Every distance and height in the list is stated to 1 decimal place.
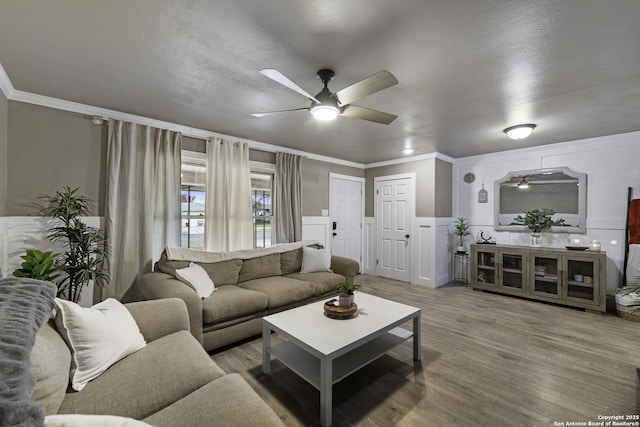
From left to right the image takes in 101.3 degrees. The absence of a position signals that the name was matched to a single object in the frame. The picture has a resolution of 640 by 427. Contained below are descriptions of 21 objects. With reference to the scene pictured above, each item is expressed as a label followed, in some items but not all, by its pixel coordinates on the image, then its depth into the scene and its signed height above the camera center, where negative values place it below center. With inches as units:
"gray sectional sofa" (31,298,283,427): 40.5 -31.8
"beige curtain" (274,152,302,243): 165.9 +10.8
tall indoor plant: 95.8 -11.1
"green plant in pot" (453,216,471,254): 191.5 -11.2
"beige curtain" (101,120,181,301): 110.9 +6.3
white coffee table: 66.4 -34.3
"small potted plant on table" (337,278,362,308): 87.9 -26.5
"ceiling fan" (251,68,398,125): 64.3 +33.5
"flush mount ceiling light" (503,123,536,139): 124.1 +41.1
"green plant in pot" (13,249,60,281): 84.0 -17.0
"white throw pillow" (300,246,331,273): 148.8 -26.0
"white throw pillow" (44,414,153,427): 30.1 -24.8
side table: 194.4 -39.8
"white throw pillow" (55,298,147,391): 51.3 -26.4
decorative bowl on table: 84.4 -31.3
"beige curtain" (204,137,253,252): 138.6 +9.4
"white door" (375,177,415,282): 199.2 -8.0
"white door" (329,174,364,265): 204.9 +1.0
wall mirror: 153.2 +12.8
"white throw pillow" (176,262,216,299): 101.7 -25.9
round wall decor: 194.1 +28.8
